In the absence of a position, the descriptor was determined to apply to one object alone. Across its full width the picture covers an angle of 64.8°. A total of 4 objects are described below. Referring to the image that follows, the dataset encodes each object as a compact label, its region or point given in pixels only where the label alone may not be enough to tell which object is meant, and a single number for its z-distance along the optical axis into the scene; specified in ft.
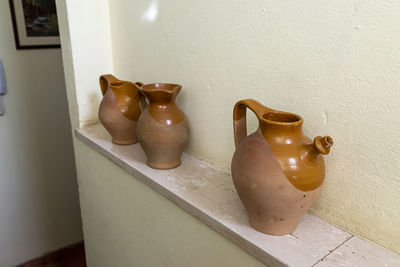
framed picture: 5.47
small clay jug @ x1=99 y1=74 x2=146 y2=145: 3.42
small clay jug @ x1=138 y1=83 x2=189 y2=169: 2.85
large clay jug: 1.86
